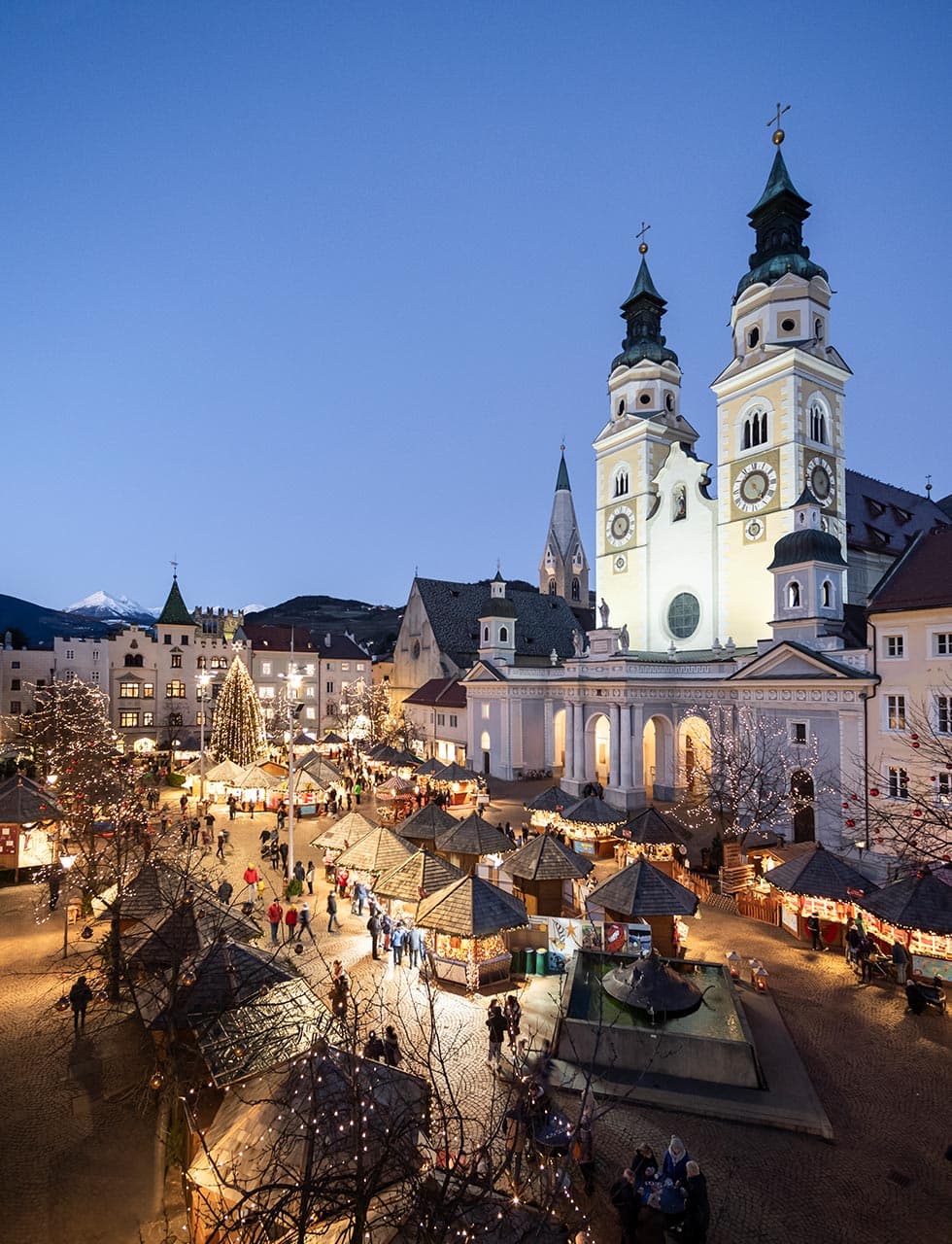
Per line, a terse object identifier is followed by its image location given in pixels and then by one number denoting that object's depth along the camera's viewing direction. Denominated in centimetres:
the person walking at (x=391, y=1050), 1167
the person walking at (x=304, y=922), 1888
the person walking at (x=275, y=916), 1872
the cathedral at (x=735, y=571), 3019
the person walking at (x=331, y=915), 1988
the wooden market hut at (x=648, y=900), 1662
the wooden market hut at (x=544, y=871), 1962
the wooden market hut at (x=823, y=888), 1798
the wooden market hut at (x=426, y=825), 2469
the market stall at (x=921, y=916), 1533
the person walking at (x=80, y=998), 1349
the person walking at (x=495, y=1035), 1275
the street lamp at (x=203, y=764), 3153
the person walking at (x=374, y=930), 1798
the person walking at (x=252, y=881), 2153
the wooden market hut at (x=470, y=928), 1559
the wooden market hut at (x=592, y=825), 2588
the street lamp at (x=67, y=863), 2057
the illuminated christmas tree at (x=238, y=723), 3906
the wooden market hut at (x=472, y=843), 2223
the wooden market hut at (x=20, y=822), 2455
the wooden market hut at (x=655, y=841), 2370
